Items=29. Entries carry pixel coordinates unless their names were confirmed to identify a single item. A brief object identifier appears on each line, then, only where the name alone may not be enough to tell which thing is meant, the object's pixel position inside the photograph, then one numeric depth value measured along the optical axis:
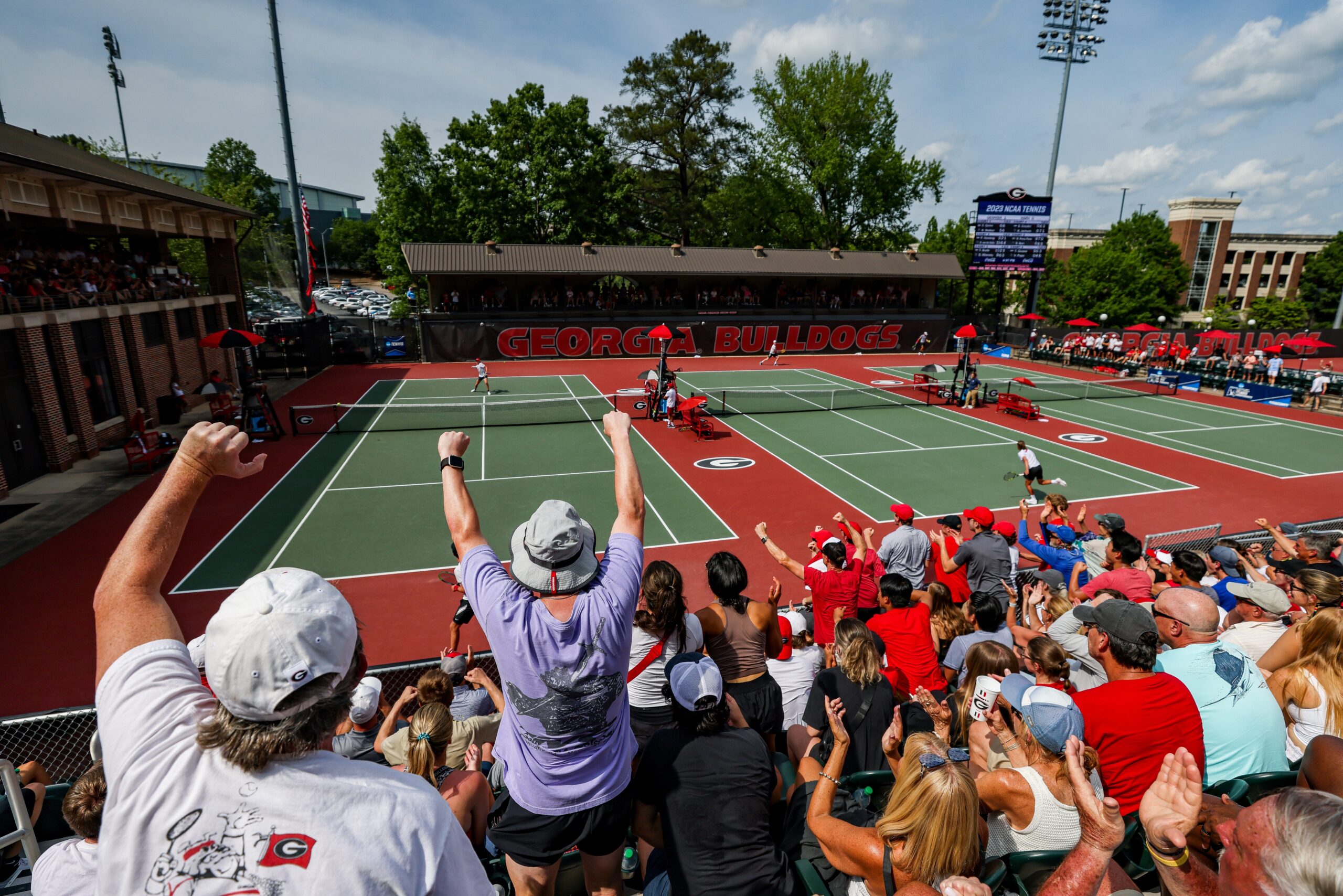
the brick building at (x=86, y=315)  17.48
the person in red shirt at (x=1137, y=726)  4.05
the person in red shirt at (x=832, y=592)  7.73
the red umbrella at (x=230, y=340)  22.08
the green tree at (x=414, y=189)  49.16
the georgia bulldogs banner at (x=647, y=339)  38.09
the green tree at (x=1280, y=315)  62.62
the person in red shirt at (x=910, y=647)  6.42
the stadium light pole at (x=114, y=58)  49.62
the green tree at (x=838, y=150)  53.31
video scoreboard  41.44
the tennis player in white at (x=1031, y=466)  15.05
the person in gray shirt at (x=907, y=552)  9.50
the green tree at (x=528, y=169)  48.00
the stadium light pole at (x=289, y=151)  31.88
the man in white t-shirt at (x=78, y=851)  2.47
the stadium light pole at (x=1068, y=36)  48.34
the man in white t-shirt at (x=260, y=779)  1.59
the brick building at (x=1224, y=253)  81.94
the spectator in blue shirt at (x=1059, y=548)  10.56
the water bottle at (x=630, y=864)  4.71
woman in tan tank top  4.81
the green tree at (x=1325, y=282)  69.94
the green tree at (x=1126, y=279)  60.78
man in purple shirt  2.95
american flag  34.44
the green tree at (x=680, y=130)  54.28
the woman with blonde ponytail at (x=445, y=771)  3.94
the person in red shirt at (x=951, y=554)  8.95
